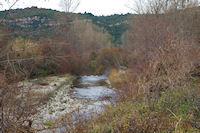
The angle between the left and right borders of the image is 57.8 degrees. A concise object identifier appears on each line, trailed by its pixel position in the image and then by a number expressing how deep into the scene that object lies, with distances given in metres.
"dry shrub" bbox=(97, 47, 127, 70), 35.04
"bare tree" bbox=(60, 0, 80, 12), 25.93
